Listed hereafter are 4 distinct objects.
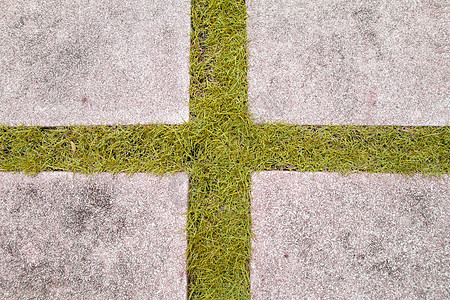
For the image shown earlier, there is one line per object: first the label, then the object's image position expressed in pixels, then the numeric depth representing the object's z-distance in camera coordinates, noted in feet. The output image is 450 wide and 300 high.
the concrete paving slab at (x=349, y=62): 2.17
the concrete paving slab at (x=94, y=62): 2.17
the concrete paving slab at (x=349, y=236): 2.02
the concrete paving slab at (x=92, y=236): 2.03
